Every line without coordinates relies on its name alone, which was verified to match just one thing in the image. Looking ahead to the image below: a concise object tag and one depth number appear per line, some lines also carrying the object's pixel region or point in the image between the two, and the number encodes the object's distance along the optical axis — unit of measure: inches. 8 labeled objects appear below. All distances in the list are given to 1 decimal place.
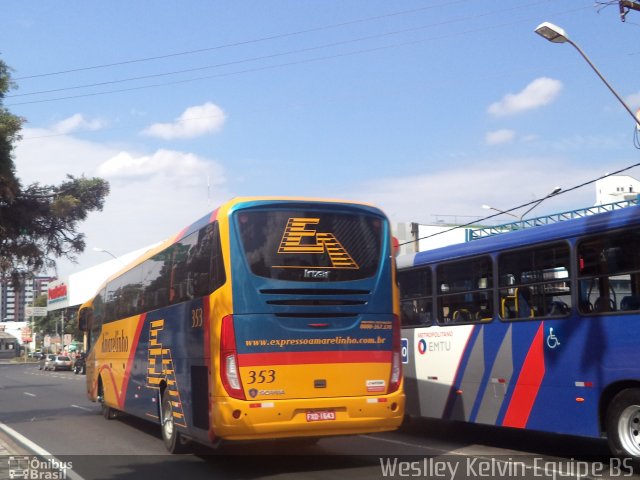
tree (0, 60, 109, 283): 811.4
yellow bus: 346.9
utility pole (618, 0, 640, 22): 614.9
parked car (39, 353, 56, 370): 2279.8
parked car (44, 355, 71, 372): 2252.7
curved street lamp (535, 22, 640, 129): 633.0
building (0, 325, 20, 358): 5815.0
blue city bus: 348.2
